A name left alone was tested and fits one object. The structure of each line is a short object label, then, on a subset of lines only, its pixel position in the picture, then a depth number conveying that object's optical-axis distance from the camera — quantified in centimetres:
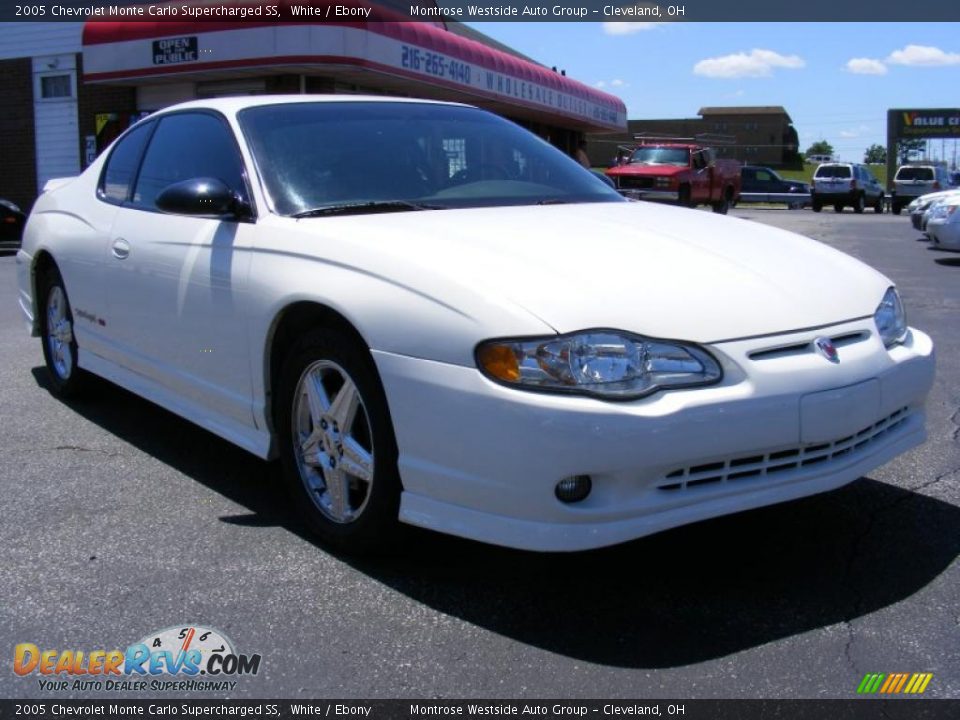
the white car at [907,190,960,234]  2005
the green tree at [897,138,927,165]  9545
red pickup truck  2442
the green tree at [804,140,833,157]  13898
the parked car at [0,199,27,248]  1748
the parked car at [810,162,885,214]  4157
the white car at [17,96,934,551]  287
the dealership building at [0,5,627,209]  1535
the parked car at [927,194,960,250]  1534
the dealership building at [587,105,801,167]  7269
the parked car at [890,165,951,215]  4019
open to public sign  1628
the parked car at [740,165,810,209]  4497
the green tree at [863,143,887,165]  13286
